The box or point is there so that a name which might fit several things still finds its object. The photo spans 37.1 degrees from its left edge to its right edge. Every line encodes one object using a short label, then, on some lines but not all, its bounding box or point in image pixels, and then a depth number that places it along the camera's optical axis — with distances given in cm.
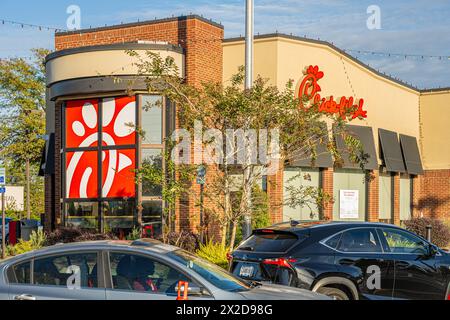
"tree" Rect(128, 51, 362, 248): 1381
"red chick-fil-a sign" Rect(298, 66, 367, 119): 2130
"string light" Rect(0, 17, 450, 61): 1994
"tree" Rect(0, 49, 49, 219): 4381
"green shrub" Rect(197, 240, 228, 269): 1400
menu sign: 2378
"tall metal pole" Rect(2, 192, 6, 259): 1866
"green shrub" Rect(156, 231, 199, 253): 1669
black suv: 938
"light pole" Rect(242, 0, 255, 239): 1434
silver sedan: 708
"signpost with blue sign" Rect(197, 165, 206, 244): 1417
